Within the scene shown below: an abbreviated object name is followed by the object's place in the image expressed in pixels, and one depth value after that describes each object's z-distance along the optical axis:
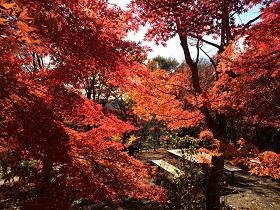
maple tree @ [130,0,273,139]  5.19
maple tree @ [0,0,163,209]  3.02
